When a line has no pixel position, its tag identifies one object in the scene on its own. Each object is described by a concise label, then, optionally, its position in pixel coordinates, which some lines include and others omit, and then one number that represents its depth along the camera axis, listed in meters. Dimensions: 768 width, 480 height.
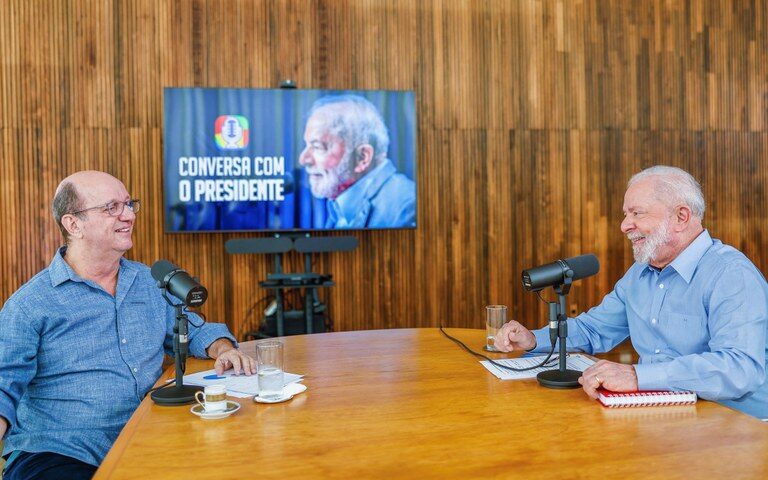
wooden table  1.24
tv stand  4.22
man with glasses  1.81
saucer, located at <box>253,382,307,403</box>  1.66
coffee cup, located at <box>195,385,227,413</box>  1.57
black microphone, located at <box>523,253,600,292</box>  1.81
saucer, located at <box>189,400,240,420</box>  1.54
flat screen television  4.29
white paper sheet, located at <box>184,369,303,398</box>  1.76
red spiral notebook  1.57
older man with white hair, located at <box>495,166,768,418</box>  1.65
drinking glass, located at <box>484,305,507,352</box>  2.22
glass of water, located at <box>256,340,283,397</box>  1.68
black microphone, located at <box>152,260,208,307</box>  1.69
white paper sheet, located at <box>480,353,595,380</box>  1.87
